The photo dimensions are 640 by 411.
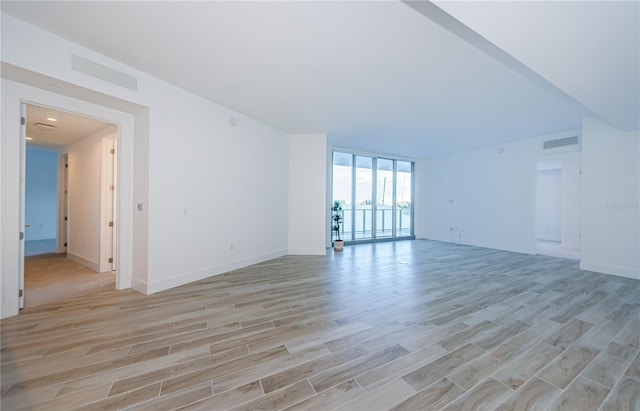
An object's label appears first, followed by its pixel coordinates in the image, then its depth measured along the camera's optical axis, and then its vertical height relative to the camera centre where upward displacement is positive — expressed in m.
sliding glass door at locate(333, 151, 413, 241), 7.79 +0.31
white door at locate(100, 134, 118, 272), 4.58 -0.08
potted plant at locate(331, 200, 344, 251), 7.16 -0.45
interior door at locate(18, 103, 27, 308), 2.82 -0.01
